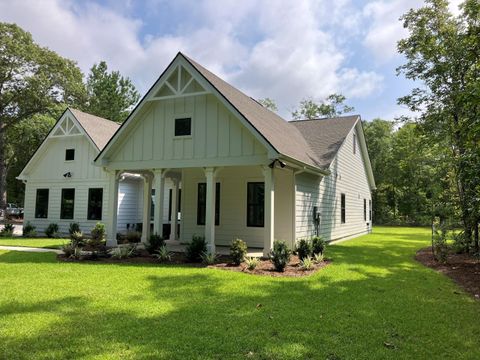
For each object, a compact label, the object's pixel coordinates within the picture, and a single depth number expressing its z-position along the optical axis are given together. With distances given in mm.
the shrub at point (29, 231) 18266
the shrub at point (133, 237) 15164
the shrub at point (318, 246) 11203
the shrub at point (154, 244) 11570
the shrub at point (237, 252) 9992
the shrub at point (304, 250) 10789
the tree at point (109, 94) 36812
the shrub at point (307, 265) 9391
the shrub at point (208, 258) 10156
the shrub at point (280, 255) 9109
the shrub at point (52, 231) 18359
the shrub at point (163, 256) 10672
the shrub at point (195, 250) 10531
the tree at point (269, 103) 43625
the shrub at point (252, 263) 9316
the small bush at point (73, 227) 18016
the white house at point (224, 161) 11062
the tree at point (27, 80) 30844
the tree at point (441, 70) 12237
